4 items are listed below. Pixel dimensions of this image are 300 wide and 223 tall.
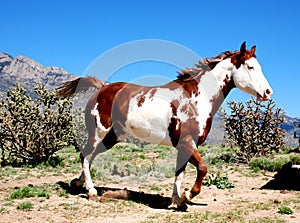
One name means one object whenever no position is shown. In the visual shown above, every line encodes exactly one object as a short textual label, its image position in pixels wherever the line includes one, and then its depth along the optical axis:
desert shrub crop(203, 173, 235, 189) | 10.47
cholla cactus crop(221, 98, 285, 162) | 16.77
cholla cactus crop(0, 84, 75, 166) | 13.93
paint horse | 7.48
